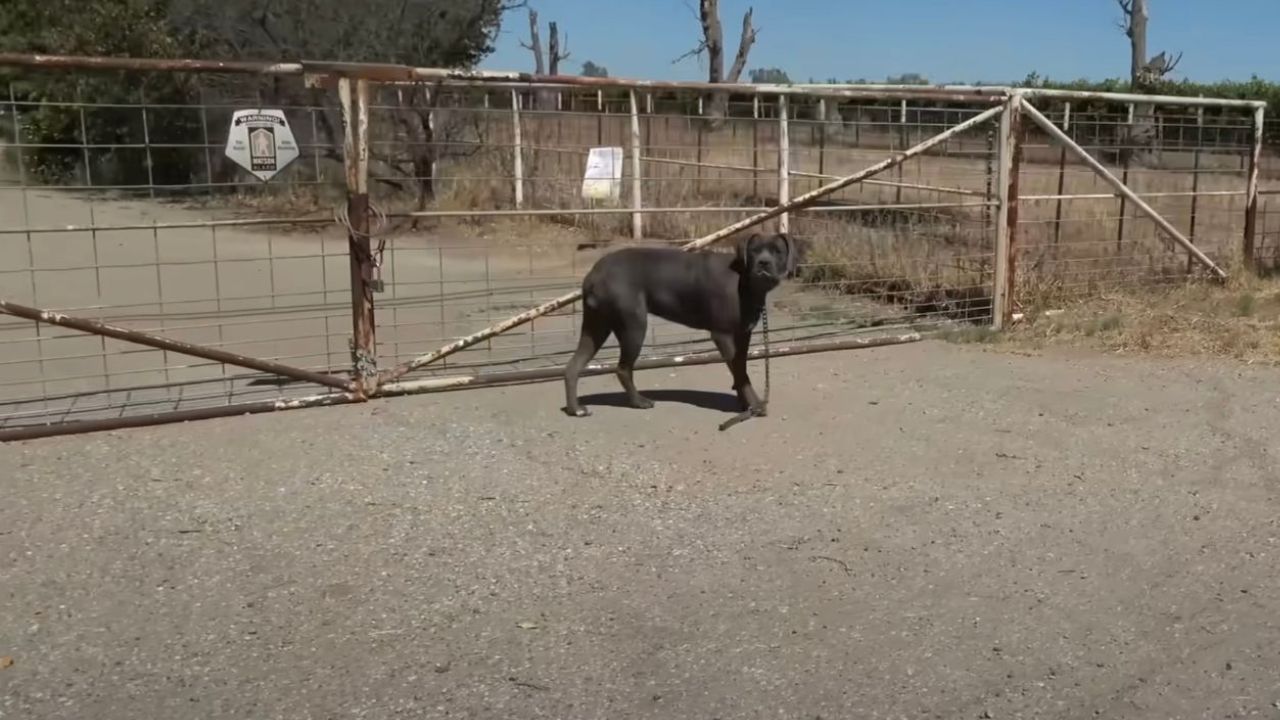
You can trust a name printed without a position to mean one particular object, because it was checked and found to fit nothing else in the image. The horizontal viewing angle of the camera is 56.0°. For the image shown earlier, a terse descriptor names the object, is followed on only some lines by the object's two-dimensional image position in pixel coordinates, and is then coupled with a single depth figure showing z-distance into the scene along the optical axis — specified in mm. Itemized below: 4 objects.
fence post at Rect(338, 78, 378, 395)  6688
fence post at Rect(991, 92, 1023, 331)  9086
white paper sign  13367
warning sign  6656
